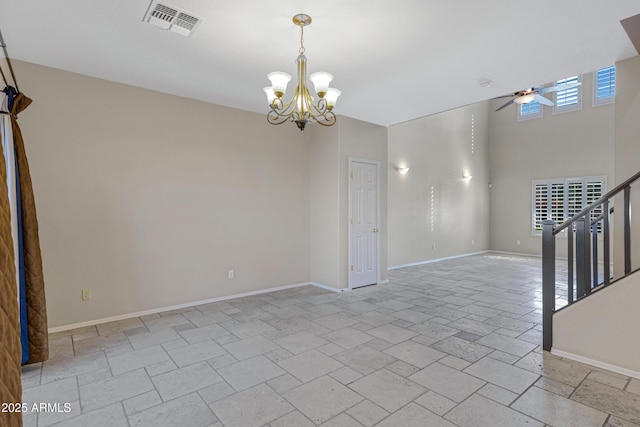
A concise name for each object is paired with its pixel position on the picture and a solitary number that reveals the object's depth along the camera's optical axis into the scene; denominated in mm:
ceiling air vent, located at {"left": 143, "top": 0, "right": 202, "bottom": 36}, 2471
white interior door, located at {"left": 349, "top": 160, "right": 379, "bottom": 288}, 5316
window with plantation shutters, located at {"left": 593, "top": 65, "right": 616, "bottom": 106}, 7531
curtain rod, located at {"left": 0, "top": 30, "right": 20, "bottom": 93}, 2949
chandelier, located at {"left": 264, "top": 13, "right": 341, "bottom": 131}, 2680
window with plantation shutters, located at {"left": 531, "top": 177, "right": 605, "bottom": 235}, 7801
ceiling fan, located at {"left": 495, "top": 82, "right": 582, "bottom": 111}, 5676
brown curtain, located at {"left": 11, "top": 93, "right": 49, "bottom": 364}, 2787
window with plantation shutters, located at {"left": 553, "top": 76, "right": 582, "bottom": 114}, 7984
